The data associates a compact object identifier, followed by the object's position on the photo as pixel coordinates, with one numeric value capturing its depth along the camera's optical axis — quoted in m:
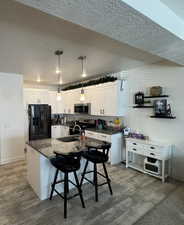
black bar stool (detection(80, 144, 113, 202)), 2.49
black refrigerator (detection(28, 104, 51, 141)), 5.20
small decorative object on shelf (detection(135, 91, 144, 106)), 3.76
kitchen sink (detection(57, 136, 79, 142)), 3.21
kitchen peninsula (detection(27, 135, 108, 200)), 2.49
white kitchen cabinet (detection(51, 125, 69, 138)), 5.87
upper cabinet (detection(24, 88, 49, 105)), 5.36
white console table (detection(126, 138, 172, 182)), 3.13
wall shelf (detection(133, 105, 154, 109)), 3.60
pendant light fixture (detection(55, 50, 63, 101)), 2.73
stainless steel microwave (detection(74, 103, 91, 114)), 4.99
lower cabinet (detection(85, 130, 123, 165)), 3.97
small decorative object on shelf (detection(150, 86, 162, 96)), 3.39
